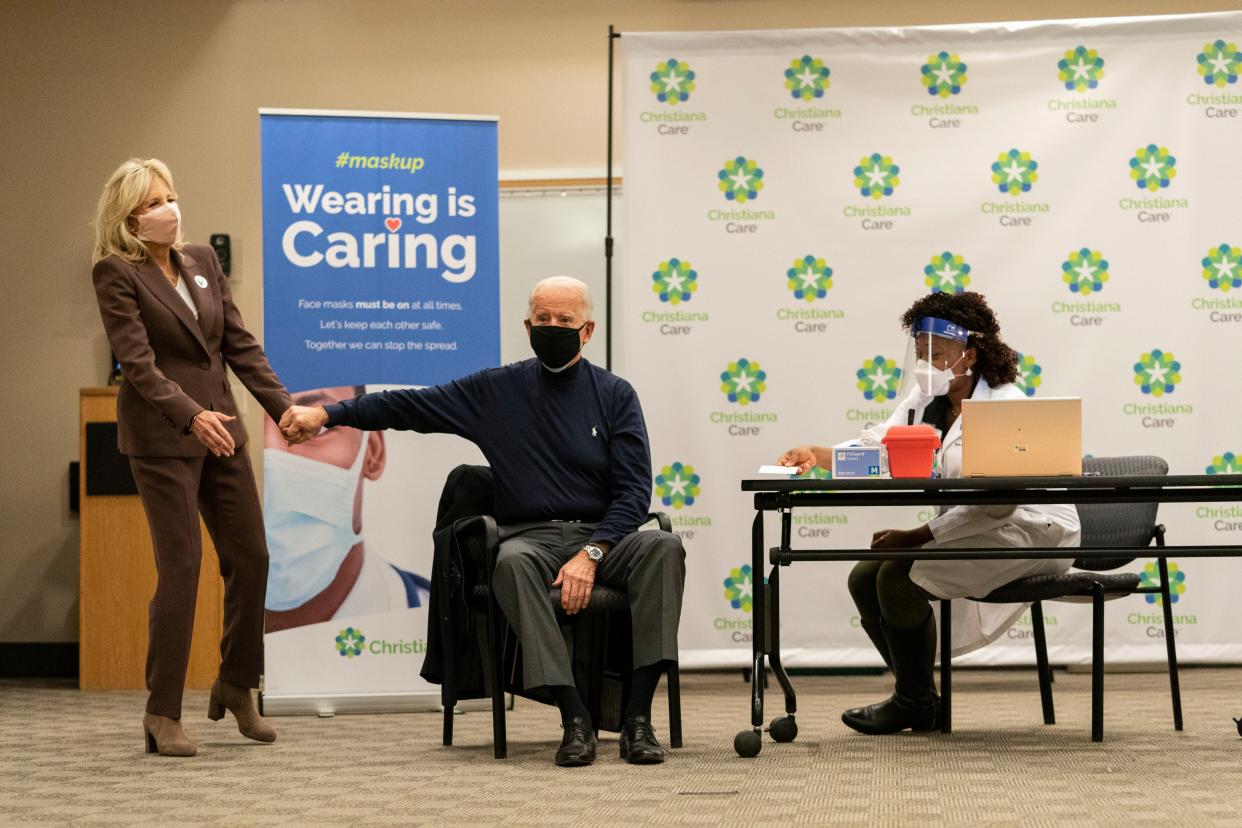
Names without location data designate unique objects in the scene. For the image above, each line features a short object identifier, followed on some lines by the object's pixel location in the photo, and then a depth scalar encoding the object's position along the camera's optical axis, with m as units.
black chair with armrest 7.33
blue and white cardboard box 7.08
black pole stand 10.60
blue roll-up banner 9.07
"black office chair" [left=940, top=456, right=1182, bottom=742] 7.59
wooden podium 11.30
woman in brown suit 7.41
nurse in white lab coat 7.72
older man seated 7.00
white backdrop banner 10.66
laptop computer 6.84
